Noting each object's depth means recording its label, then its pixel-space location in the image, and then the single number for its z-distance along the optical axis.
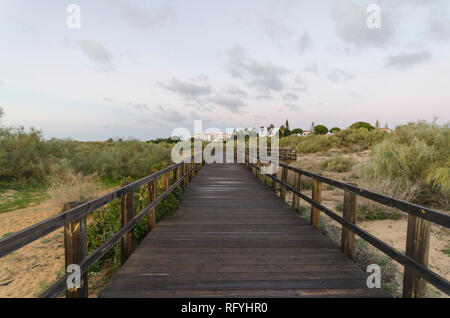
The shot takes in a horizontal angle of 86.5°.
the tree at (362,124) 58.38
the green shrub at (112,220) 4.69
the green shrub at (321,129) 85.84
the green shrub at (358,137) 24.66
